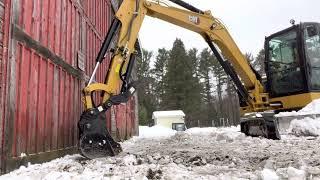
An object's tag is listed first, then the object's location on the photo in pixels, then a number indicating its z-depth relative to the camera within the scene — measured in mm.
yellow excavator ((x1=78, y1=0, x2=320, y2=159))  3817
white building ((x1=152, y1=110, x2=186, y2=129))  21680
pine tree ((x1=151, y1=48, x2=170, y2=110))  29144
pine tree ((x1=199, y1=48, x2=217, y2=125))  29336
